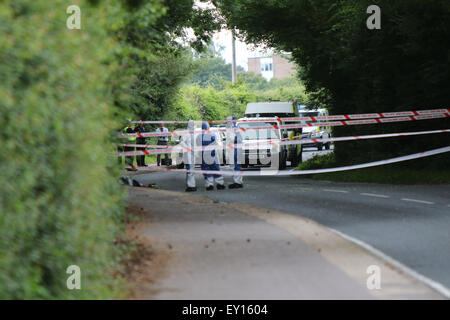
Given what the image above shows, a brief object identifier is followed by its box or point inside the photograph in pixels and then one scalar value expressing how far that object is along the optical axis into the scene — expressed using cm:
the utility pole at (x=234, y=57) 7601
